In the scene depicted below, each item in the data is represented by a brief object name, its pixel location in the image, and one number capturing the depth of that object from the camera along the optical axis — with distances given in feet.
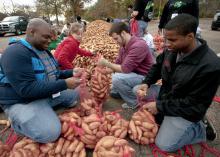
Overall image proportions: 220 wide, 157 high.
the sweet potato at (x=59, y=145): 5.04
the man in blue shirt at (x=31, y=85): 5.14
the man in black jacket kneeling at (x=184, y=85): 4.73
